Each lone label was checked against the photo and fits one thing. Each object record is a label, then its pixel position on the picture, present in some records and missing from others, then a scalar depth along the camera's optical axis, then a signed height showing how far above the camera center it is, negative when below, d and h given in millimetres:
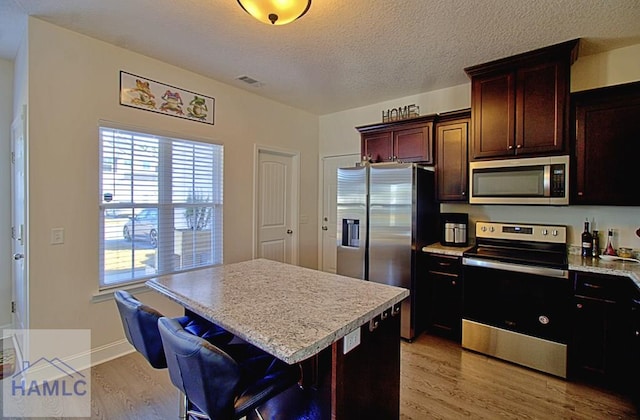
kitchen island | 1197 -474
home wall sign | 3656 +1162
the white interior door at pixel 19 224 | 2410 -154
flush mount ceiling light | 1690 +1113
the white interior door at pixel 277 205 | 4090 +34
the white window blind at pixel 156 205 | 2750 +19
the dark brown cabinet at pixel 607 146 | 2387 +508
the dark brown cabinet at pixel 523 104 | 2592 +941
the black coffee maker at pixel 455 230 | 3293 -228
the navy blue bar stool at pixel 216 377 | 1087 -660
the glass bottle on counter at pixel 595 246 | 2732 -325
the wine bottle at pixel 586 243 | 2725 -304
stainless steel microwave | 2615 +252
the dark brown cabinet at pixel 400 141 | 3456 +812
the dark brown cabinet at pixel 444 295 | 3035 -869
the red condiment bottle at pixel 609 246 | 2613 -317
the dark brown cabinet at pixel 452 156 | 3229 +564
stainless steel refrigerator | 3100 -175
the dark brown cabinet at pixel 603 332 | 2182 -895
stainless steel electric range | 2459 -755
